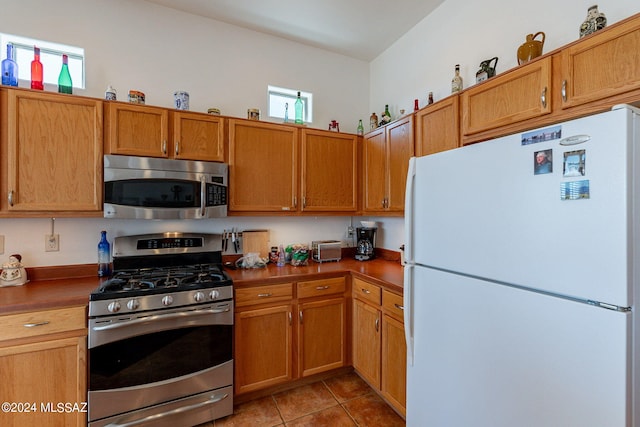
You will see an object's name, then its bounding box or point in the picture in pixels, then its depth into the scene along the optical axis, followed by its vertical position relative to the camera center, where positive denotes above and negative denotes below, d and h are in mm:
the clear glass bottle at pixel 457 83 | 2069 +933
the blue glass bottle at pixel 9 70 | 1887 +925
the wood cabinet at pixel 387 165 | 2371 +425
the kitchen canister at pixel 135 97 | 2127 +844
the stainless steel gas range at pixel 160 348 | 1697 -851
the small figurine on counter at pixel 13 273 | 1876 -404
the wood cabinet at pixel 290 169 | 2434 +391
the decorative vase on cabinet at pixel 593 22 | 1362 +902
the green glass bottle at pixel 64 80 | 1986 +902
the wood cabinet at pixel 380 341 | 1939 -941
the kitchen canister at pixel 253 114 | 2553 +861
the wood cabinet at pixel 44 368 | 1547 -858
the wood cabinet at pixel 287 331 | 2127 -926
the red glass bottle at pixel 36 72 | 1953 +931
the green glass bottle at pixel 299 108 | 2851 +1022
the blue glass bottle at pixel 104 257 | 2186 -341
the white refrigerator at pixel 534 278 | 842 -232
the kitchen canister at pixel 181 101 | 2309 +882
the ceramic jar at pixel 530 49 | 1598 +907
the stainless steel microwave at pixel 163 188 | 2014 +175
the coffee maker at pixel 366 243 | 2967 -311
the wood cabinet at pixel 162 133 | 2031 +586
